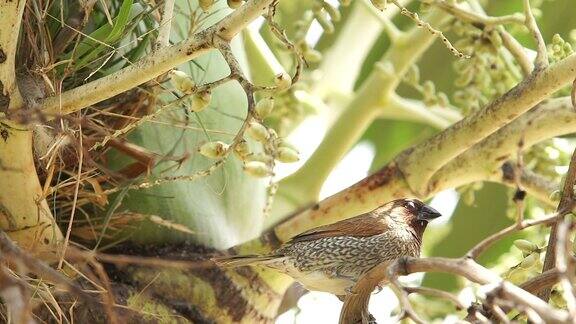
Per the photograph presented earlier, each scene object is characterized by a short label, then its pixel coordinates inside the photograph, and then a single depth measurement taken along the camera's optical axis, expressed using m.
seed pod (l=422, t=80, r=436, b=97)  6.50
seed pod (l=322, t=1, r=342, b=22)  5.05
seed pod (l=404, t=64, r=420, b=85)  6.71
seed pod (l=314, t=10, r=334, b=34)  5.45
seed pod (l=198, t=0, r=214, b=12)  4.55
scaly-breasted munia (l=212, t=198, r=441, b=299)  6.02
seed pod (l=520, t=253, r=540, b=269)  4.64
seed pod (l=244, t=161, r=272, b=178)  4.93
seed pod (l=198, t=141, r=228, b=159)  4.62
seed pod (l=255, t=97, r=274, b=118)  4.52
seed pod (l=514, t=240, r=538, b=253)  4.73
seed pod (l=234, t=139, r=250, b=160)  4.60
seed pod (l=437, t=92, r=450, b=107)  6.72
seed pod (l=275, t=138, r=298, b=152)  4.87
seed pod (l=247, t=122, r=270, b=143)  4.52
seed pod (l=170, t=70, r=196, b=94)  4.39
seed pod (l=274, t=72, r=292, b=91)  4.34
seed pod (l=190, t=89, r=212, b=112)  4.37
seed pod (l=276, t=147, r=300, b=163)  4.87
